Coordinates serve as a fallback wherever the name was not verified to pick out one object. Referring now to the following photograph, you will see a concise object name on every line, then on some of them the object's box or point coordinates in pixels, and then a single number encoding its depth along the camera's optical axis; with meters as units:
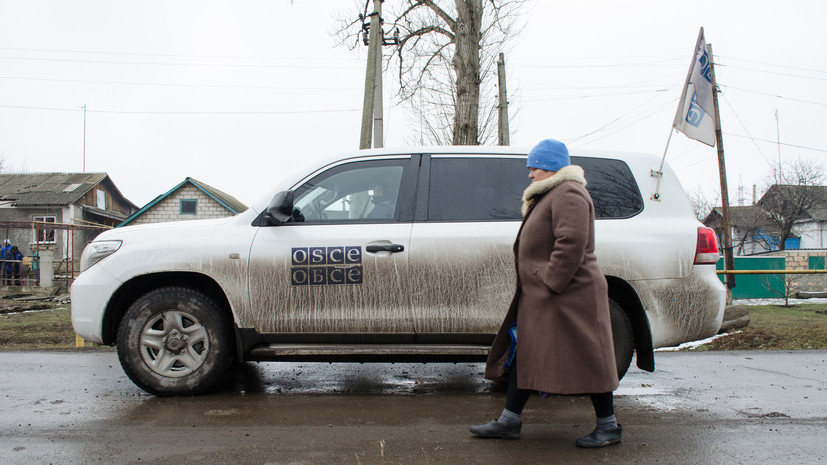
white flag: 5.71
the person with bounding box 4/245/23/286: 21.56
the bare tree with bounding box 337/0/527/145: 15.59
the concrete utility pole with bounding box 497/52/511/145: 19.27
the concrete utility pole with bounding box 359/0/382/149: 13.38
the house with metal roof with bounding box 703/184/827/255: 43.97
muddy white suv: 4.19
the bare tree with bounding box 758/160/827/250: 43.75
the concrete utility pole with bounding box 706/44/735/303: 22.08
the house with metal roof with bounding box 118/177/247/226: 31.28
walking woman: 3.12
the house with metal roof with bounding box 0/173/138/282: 36.22
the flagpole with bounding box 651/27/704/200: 5.67
